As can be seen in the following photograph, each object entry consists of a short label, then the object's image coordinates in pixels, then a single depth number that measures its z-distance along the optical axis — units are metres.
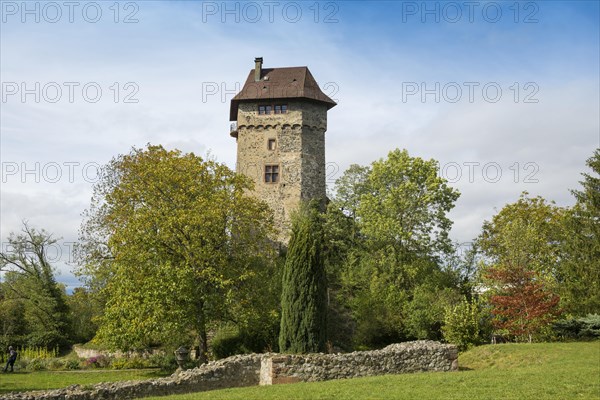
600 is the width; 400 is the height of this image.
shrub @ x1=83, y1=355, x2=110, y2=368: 32.88
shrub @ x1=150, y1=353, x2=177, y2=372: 30.46
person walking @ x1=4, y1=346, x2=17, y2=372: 29.59
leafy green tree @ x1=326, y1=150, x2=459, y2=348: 34.78
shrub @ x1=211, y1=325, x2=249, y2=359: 31.50
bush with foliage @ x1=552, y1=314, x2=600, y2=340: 26.12
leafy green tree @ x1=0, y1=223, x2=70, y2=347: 40.81
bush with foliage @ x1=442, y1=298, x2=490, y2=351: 27.64
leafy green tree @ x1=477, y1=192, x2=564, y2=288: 36.09
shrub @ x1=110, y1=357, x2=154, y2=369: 32.22
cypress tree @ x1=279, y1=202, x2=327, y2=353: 24.53
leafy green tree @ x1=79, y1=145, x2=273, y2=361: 27.00
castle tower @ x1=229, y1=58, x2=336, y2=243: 44.25
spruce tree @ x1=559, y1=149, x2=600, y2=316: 29.30
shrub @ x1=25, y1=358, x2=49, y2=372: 31.86
